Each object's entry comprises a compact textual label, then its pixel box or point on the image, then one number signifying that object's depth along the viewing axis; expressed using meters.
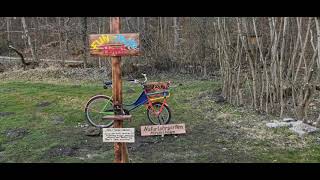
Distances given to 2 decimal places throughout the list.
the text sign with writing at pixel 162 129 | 5.64
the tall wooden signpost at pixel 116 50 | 3.89
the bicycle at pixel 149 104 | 6.11
